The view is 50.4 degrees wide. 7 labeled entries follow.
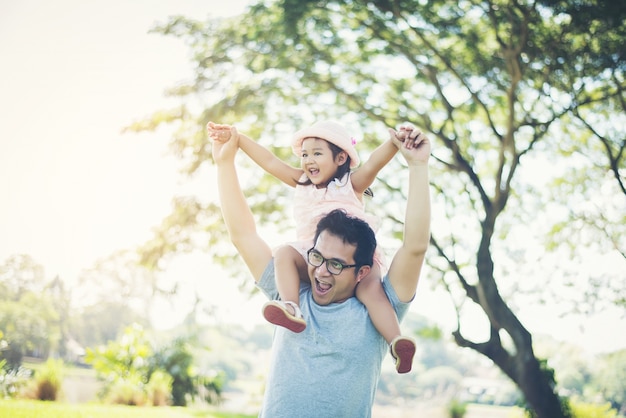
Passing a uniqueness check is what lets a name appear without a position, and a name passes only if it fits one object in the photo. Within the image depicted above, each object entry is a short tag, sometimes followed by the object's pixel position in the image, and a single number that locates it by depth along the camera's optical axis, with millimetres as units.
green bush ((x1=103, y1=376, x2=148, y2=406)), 10023
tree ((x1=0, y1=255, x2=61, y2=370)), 10289
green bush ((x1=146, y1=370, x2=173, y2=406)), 10492
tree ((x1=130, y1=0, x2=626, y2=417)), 9203
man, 1806
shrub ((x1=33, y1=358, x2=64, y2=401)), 9117
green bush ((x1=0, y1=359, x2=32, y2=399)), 8930
